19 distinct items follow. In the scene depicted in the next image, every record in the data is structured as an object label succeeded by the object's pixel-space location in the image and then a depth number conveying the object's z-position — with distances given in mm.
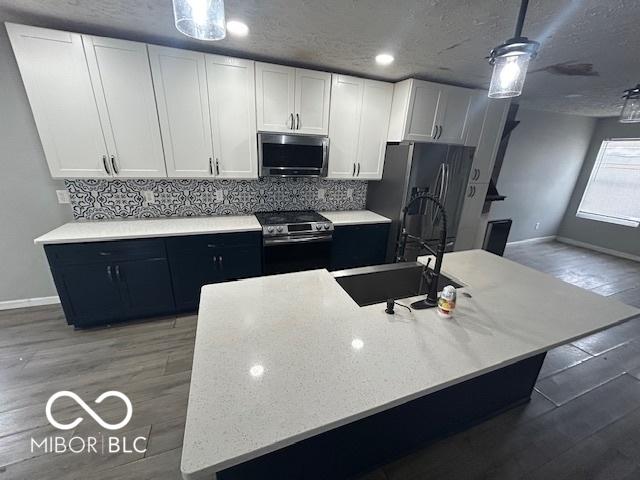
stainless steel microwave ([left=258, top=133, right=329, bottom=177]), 2613
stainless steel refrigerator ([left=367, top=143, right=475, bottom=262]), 2830
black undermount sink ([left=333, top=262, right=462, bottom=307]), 1635
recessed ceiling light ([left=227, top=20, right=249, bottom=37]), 1779
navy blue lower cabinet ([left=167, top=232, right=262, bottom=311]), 2414
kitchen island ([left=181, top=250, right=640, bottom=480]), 761
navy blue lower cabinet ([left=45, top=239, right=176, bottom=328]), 2139
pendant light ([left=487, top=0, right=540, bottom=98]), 987
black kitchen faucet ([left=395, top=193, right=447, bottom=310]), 1251
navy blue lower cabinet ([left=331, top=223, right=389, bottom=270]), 3000
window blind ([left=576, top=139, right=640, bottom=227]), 4633
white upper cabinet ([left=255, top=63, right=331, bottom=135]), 2504
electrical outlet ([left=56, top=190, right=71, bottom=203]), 2447
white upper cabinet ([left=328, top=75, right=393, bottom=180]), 2816
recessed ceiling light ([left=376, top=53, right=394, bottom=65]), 2211
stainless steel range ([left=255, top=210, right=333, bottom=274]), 2627
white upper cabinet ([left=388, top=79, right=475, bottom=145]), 2824
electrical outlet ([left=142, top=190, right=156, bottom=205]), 2654
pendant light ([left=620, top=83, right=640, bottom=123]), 1550
